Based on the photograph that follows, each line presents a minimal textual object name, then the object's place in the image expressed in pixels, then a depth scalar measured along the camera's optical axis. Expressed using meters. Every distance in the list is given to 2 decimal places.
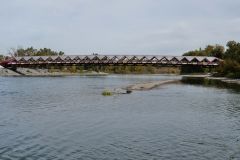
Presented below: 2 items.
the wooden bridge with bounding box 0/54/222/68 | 187.50
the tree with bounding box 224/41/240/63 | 146.90
